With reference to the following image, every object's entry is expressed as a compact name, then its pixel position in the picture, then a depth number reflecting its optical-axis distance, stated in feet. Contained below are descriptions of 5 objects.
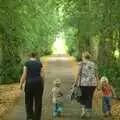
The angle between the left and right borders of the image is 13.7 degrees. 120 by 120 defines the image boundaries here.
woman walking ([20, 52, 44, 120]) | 44.91
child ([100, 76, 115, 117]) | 50.52
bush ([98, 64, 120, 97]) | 70.80
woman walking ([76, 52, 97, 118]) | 48.18
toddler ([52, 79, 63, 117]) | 49.78
